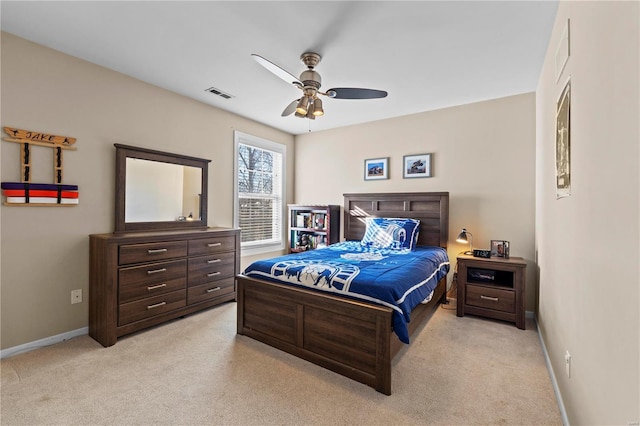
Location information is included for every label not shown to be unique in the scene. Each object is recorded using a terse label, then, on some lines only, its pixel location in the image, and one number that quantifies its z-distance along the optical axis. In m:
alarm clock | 3.29
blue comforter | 2.03
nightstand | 3.02
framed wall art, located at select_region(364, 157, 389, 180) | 4.40
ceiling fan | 2.43
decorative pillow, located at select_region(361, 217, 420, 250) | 3.63
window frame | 4.29
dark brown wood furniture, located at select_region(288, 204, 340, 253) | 4.65
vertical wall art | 1.70
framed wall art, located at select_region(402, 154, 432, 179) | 4.06
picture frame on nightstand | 3.31
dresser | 2.60
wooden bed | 1.97
